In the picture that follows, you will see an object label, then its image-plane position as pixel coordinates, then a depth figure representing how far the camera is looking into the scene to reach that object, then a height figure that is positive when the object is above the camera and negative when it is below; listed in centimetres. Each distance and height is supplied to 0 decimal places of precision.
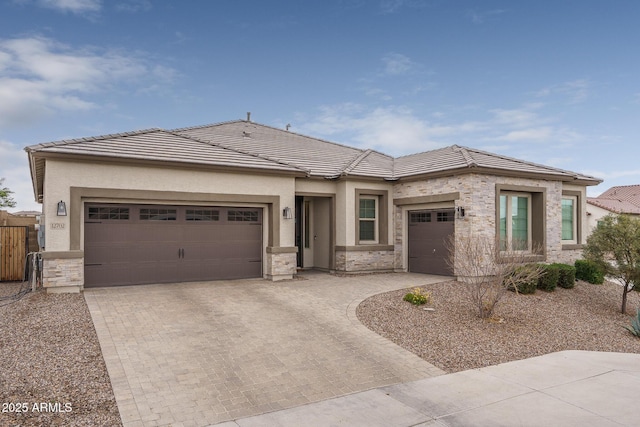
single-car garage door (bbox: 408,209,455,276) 1379 -67
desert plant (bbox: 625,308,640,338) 930 -240
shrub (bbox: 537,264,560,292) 1195 -168
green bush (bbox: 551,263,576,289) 1254 -169
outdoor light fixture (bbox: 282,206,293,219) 1294 +19
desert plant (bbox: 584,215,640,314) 1097 -72
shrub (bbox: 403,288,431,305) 996 -188
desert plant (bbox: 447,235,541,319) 921 -121
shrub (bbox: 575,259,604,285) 1377 -173
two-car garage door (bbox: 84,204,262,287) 1097 -72
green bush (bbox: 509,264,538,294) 1142 -183
